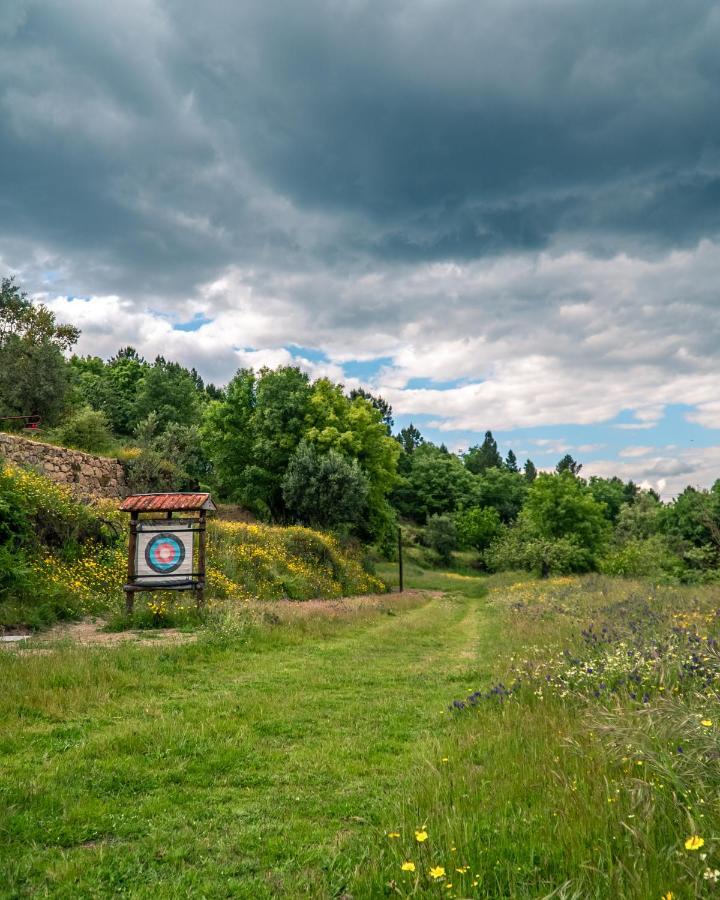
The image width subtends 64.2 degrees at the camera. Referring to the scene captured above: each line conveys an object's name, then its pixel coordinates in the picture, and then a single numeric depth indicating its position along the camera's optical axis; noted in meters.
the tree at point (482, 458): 130.25
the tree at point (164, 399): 56.41
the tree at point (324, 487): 38.69
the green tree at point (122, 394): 58.91
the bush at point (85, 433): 31.09
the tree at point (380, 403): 119.99
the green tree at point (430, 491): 92.38
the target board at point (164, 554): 15.82
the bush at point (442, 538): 72.00
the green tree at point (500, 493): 98.96
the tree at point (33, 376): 31.95
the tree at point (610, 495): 123.56
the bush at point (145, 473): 31.19
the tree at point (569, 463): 157.05
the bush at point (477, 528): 76.81
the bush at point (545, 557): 48.41
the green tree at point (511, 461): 151.43
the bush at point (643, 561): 41.19
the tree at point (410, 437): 136.12
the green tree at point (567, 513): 54.09
